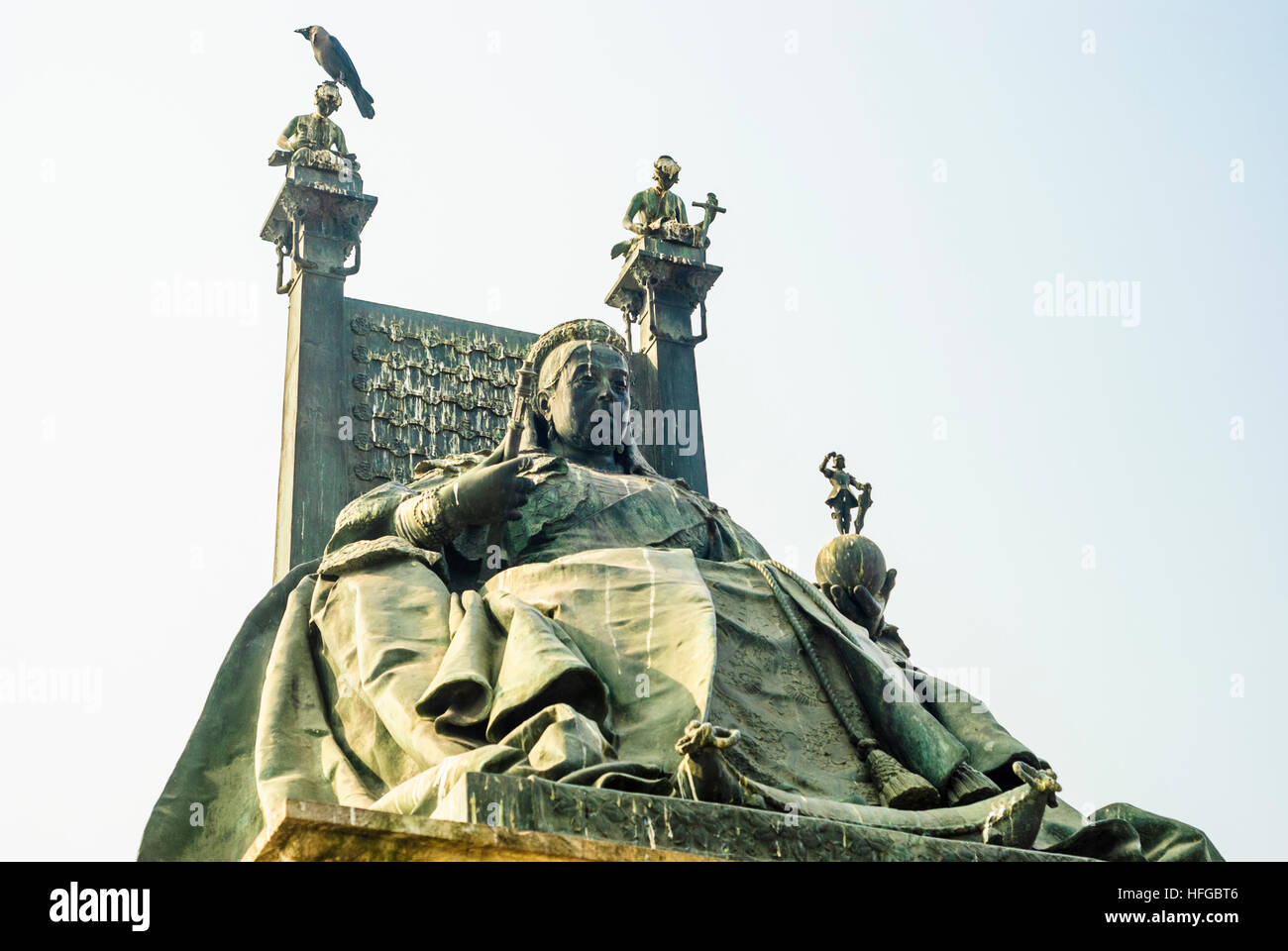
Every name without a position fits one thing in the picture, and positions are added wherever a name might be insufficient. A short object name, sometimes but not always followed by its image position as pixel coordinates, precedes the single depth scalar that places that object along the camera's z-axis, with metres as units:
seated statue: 9.07
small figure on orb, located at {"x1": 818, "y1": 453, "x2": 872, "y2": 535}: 12.66
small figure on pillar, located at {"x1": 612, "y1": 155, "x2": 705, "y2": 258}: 14.81
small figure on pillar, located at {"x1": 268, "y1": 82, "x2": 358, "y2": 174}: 13.55
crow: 14.09
